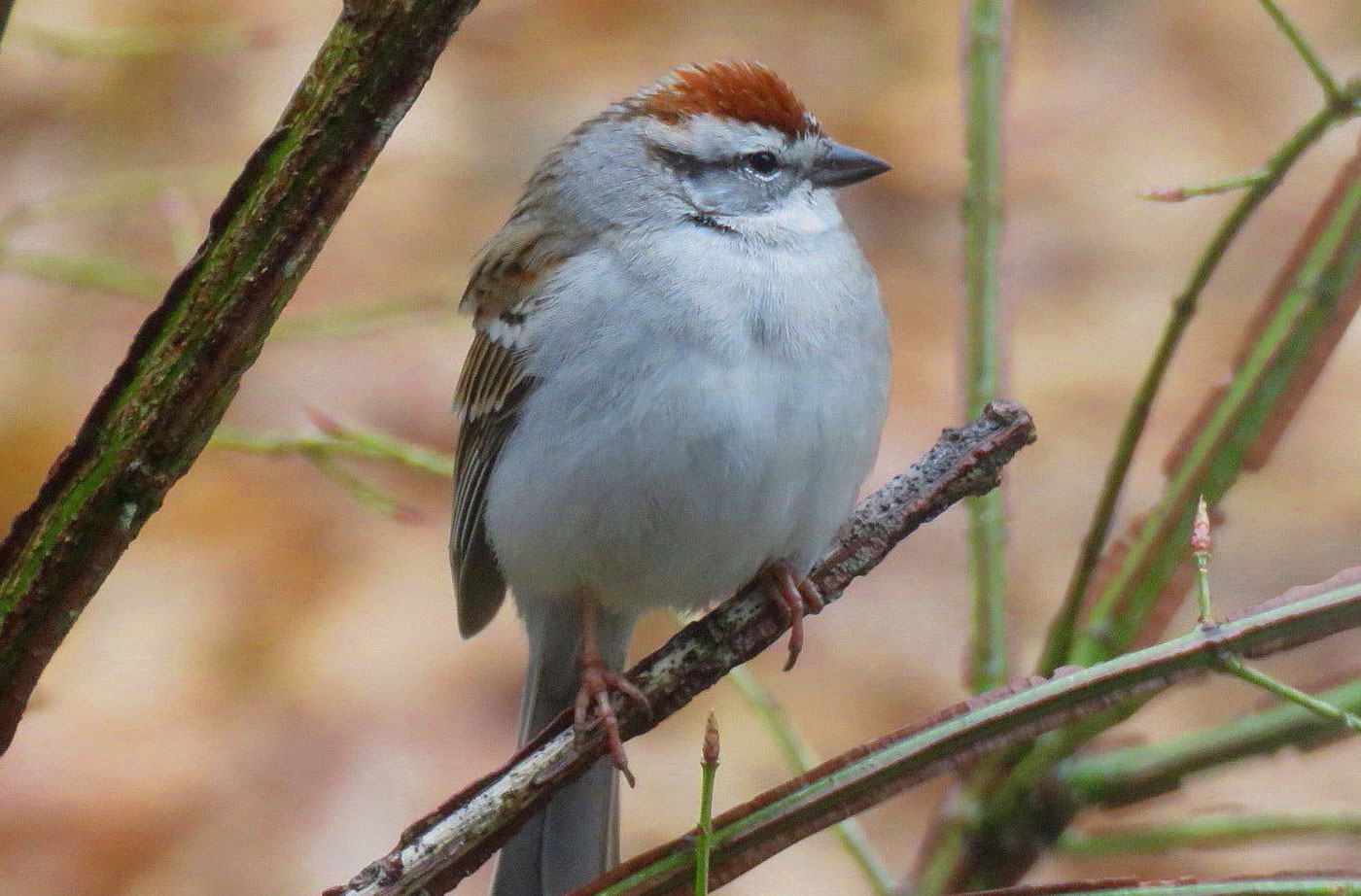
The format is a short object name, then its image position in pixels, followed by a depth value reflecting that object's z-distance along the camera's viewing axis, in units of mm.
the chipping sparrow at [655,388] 2862
